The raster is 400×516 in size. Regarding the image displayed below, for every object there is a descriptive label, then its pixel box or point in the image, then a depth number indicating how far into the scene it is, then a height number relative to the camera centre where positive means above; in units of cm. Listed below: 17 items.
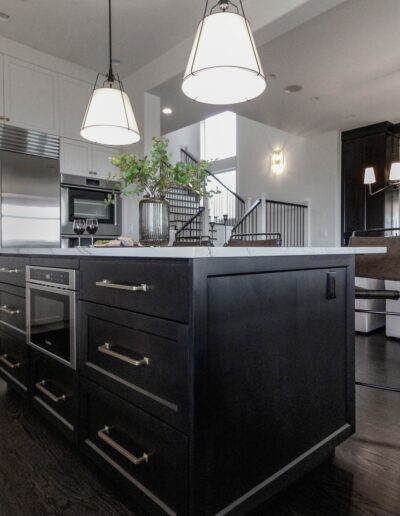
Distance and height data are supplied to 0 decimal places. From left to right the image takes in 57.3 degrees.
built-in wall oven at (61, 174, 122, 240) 397 +52
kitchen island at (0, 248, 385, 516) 101 -39
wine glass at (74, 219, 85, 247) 204 +13
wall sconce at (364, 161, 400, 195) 564 +119
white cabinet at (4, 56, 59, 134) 362 +160
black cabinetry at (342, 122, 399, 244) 634 +145
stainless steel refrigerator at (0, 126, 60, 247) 361 +65
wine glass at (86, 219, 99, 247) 205 +14
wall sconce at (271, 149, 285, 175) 750 +184
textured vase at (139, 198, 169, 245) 170 +13
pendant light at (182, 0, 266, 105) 141 +80
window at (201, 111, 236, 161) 994 +317
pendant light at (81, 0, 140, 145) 195 +75
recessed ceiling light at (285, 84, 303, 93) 476 +215
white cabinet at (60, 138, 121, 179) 402 +105
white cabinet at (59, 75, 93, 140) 401 +165
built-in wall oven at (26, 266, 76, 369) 150 -28
